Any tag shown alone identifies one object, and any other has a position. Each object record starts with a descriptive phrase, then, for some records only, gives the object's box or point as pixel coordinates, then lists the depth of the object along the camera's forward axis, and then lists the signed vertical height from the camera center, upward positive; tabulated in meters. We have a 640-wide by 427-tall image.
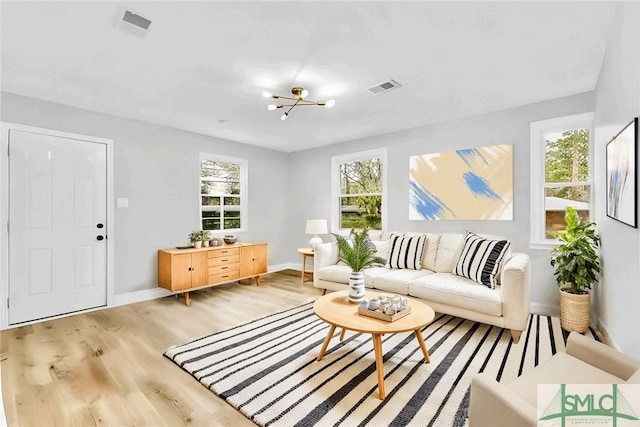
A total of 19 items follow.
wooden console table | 4.02 -0.75
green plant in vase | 2.64 -0.40
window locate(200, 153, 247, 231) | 5.01 +0.36
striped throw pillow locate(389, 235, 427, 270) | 3.82 -0.50
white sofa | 2.74 -0.74
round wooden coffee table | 2.04 -0.77
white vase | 2.63 -0.64
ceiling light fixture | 2.99 +1.22
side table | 5.08 -0.65
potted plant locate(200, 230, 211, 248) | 4.52 -0.37
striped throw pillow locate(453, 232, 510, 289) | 3.08 -0.48
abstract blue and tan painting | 3.73 +0.39
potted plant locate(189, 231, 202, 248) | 4.40 -0.38
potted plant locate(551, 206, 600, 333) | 2.87 -0.53
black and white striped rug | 1.82 -1.17
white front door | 3.24 -0.13
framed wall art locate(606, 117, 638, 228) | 1.75 +0.25
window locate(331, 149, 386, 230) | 5.06 +0.41
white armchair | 1.10 -0.74
